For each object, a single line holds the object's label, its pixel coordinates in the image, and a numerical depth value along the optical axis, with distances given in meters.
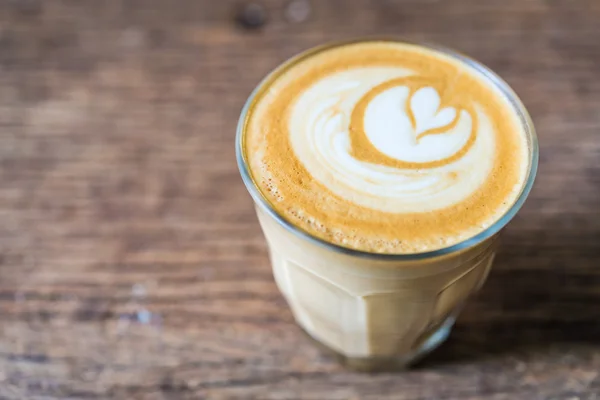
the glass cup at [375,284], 0.29
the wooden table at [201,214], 0.34
